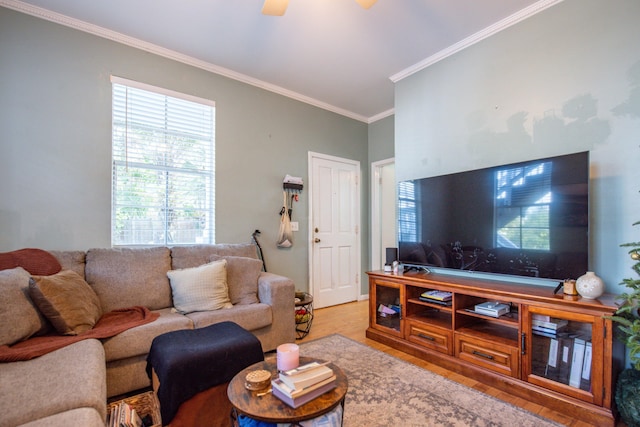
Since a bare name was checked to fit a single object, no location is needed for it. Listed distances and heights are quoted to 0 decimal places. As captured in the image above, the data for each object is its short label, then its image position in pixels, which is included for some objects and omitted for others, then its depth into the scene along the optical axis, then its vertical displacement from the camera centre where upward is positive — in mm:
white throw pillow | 2389 -604
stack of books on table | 1147 -682
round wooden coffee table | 1073 -727
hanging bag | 3676 -199
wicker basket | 1550 -1019
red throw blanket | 1464 -725
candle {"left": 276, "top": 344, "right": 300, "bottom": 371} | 1359 -655
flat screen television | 1994 -32
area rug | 1712 -1187
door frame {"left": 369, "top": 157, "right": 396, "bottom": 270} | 4652 -9
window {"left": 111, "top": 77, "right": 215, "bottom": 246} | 2775 +482
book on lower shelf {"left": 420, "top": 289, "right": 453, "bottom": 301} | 2514 -689
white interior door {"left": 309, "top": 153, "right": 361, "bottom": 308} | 4129 -208
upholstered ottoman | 1473 -819
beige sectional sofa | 1128 -706
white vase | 1816 -431
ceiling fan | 1882 +1344
